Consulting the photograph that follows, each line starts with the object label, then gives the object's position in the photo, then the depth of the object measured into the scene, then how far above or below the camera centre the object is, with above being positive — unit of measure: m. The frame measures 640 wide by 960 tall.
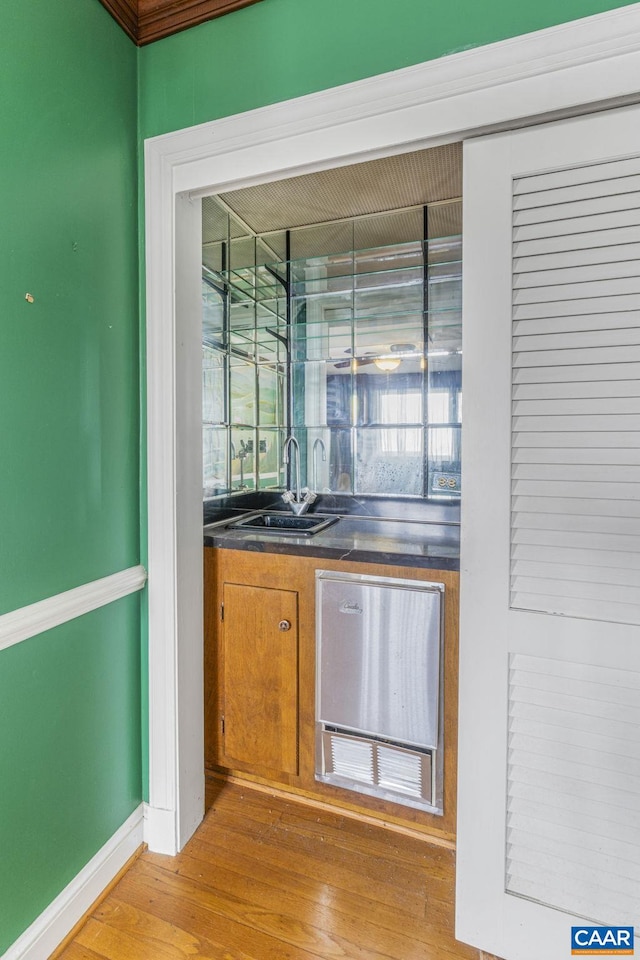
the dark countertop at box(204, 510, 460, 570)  1.43 -0.31
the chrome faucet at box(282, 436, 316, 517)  2.31 -0.22
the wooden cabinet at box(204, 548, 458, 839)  1.58 -0.79
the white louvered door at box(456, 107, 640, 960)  1.03 -0.19
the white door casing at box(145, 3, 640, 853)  1.01 +0.79
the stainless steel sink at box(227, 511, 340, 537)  2.19 -0.31
